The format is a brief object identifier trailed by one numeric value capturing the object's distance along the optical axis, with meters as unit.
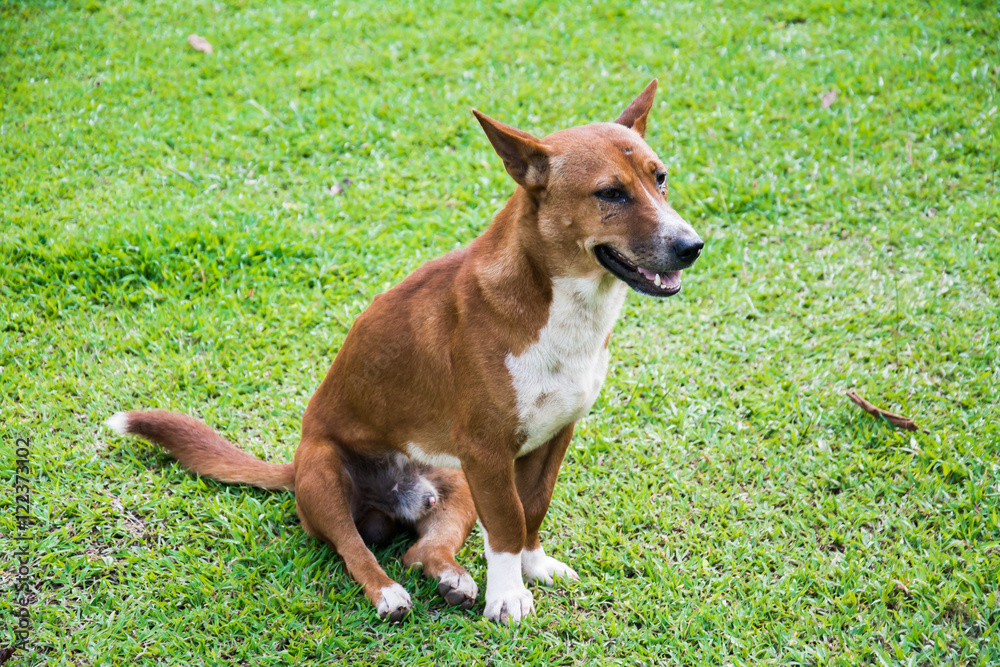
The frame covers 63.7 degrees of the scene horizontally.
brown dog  2.88
